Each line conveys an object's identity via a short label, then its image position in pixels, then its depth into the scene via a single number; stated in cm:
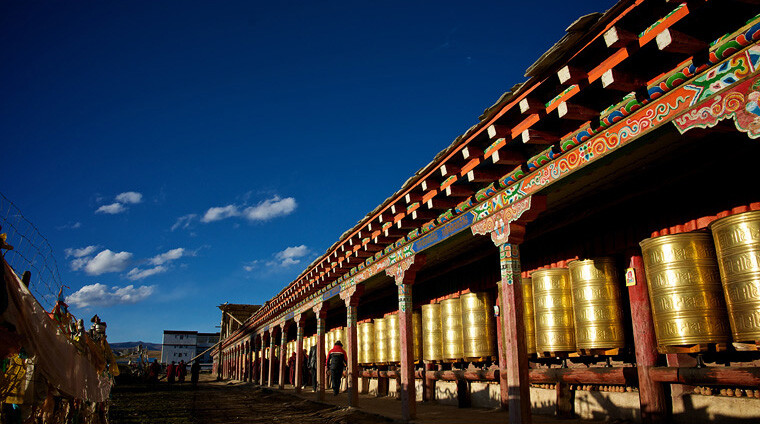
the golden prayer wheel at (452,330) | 842
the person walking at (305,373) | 2022
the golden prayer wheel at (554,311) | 625
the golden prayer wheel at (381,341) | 1135
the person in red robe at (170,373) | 2815
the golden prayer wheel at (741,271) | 412
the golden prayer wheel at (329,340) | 1549
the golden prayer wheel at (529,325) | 698
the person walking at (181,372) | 3068
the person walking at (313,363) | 1578
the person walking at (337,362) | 1285
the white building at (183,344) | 7288
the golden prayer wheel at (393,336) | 1079
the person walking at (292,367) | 2062
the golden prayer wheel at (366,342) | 1216
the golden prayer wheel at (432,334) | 916
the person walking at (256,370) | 2641
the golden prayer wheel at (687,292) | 468
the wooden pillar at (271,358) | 2014
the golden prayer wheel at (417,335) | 1061
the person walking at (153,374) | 2727
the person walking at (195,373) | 2561
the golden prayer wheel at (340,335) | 1468
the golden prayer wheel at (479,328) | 802
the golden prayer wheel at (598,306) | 584
